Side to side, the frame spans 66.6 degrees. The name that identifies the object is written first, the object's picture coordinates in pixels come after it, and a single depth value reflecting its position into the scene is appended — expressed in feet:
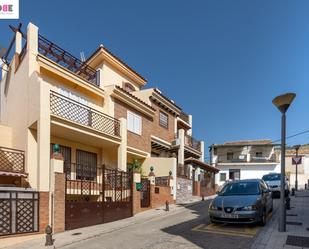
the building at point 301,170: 119.64
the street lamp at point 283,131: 24.92
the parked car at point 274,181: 55.79
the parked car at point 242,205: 26.17
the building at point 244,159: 114.84
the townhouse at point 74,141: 28.28
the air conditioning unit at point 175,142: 68.49
